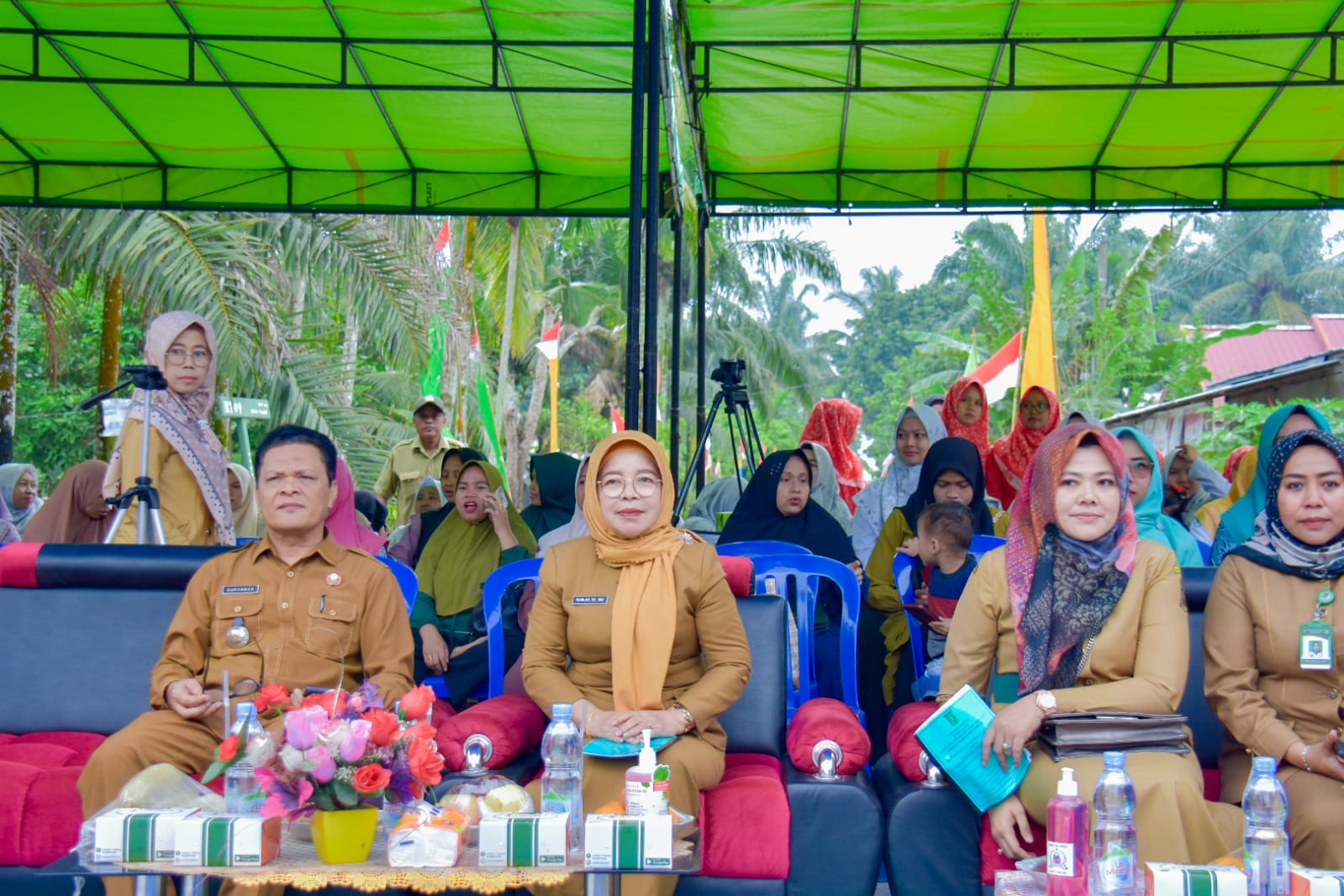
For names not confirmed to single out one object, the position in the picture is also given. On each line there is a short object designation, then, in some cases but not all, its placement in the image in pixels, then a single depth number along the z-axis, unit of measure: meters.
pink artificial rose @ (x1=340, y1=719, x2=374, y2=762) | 2.42
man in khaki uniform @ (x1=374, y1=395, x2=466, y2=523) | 7.80
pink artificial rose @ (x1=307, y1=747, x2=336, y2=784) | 2.40
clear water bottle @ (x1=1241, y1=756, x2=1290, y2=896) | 2.32
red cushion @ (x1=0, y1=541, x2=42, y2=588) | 3.93
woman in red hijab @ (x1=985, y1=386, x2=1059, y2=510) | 7.19
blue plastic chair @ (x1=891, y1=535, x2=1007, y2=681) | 4.24
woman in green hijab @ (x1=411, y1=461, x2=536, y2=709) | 4.58
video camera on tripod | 7.43
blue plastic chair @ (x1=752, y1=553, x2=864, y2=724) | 4.01
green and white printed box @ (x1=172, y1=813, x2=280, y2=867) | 2.40
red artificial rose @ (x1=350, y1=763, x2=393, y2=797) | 2.40
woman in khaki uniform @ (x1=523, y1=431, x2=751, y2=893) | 3.32
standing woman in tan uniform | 4.33
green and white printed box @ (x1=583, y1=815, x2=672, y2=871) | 2.42
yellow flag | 16.84
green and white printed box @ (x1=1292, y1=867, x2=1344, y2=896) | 2.27
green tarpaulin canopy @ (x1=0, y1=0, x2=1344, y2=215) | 6.57
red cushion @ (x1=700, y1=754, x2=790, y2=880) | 3.19
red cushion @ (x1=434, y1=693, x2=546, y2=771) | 3.38
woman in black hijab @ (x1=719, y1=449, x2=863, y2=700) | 5.11
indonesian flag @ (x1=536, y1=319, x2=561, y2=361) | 18.08
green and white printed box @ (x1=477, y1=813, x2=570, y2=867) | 2.43
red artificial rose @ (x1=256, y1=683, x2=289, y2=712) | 2.59
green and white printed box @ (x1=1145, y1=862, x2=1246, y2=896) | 2.27
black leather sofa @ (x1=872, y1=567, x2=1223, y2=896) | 3.13
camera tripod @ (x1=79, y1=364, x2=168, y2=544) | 4.18
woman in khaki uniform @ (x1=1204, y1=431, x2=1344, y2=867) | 3.10
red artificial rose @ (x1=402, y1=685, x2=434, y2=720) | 2.60
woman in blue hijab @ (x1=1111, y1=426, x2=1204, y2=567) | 4.68
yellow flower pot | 2.43
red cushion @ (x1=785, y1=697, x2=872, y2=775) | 3.42
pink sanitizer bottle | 2.39
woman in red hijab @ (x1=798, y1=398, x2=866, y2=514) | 8.21
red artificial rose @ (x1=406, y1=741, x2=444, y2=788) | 2.51
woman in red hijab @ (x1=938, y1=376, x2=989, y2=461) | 7.52
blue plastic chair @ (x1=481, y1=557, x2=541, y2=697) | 4.05
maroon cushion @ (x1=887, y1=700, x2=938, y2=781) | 3.27
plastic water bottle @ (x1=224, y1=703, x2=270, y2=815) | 2.53
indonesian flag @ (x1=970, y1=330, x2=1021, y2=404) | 16.20
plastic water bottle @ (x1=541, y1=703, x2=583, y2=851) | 2.66
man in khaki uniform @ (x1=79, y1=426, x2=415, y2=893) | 3.32
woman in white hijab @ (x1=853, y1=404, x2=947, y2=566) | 6.24
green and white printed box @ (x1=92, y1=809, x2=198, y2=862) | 2.43
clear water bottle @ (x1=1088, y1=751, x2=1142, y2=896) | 2.30
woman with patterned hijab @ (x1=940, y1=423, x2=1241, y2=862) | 2.90
